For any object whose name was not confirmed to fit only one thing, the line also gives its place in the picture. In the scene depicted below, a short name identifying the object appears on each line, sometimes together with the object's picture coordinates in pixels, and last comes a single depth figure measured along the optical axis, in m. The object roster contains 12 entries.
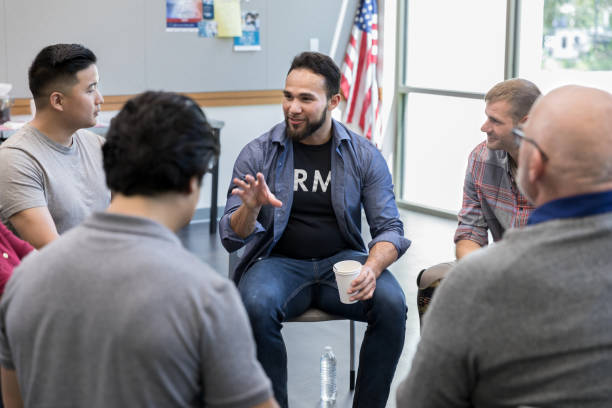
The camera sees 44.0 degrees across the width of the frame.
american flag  6.30
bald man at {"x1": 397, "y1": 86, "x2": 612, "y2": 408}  1.20
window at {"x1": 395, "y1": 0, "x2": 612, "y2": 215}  5.14
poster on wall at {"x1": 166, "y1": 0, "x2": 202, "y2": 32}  5.52
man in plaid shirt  2.51
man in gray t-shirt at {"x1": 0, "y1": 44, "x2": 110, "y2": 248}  2.34
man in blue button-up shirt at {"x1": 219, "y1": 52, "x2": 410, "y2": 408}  2.49
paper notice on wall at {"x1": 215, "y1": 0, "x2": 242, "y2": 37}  5.70
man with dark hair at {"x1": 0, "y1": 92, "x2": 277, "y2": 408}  1.13
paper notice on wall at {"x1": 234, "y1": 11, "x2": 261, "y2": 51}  5.83
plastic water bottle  2.91
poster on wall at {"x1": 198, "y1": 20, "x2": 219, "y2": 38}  5.66
